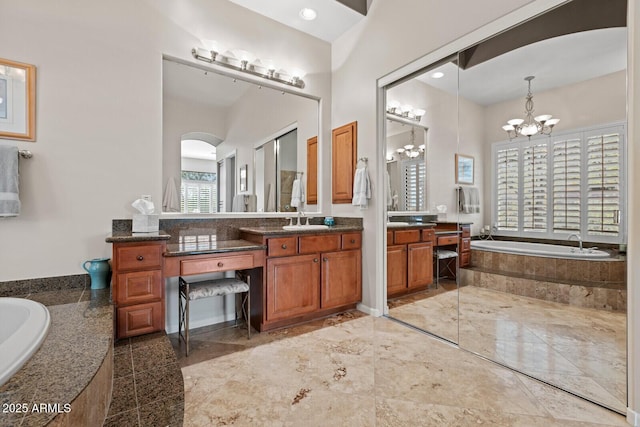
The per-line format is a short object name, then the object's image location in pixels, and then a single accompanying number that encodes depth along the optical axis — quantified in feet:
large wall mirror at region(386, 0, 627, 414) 5.79
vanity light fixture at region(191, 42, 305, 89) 9.22
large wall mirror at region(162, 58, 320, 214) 8.84
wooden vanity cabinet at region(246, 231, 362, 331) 8.79
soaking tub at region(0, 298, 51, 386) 3.62
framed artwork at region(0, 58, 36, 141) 6.56
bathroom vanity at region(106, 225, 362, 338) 6.57
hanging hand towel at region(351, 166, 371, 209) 10.28
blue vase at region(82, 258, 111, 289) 7.06
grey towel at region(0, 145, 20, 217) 6.18
